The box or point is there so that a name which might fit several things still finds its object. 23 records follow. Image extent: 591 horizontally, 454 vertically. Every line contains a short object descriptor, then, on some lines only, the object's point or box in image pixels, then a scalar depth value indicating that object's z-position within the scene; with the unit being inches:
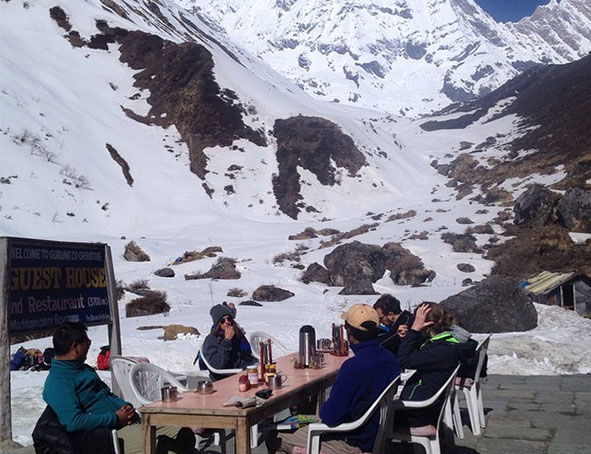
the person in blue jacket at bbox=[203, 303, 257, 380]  232.7
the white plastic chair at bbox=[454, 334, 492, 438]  217.0
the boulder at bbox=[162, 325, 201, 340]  451.5
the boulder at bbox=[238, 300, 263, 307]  652.1
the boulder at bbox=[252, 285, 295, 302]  709.9
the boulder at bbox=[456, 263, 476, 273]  886.2
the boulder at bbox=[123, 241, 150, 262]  971.1
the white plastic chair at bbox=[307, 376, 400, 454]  136.4
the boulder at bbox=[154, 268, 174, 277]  862.6
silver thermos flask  198.5
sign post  199.5
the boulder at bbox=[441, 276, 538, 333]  437.7
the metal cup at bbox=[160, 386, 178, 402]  149.9
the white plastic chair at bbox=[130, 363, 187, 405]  178.2
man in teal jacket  134.8
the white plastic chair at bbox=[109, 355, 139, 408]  184.7
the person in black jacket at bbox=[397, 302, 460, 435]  166.7
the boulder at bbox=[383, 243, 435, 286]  842.2
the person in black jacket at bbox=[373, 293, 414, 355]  218.1
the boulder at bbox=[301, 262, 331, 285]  852.6
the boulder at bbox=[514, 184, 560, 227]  1013.9
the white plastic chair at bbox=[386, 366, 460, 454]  161.3
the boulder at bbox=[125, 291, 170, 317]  617.0
